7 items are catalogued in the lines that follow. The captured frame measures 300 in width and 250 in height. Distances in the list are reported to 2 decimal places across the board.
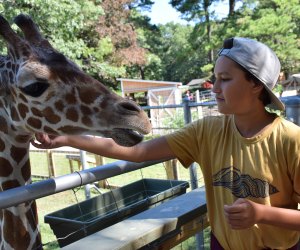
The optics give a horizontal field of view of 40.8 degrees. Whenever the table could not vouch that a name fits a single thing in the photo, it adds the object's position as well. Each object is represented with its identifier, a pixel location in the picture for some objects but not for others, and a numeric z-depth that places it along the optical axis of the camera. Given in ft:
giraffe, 6.13
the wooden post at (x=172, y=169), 17.87
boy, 5.26
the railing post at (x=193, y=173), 8.94
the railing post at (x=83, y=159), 18.23
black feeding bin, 7.00
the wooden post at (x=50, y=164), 28.84
